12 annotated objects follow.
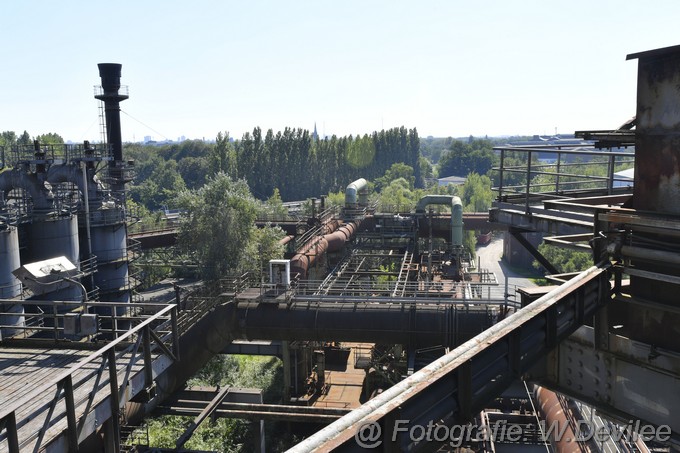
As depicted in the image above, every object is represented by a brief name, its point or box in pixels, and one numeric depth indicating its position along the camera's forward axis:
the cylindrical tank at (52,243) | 21.62
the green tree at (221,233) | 32.84
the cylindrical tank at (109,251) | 24.91
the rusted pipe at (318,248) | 23.67
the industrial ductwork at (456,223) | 30.33
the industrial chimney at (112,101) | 28.67
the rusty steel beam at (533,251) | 8.25
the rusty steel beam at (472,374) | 3.11
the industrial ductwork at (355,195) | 35.66
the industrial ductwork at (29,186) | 22.50
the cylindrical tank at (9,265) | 18.58
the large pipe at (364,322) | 15.05
